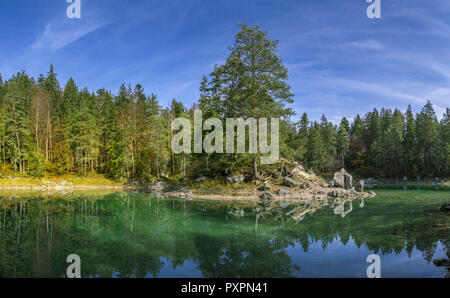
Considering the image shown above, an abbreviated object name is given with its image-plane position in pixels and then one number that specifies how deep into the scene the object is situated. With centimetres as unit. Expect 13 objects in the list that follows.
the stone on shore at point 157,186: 3800
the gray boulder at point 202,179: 3468
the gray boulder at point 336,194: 2894
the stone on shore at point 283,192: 2800
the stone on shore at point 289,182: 3033
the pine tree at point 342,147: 7262
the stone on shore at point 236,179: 3188
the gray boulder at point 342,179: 3431
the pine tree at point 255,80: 2972
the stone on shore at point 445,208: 1930
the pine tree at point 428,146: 6031
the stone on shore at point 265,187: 2935
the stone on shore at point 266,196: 2750
